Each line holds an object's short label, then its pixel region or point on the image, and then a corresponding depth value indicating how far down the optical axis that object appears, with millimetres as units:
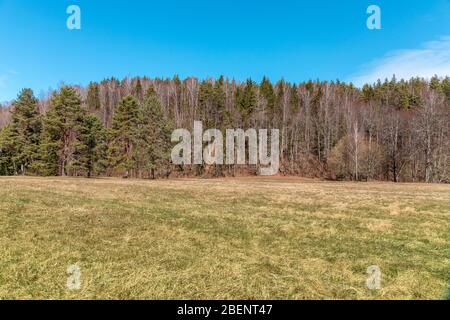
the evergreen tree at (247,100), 99038
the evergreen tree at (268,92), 103125
